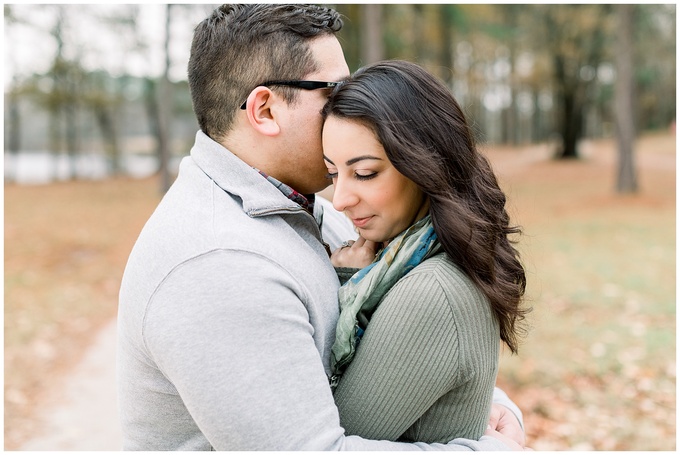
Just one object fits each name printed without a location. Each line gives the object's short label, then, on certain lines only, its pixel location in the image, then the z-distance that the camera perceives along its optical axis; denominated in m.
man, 1.69
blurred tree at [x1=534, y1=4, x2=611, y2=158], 23.58
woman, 1.88
